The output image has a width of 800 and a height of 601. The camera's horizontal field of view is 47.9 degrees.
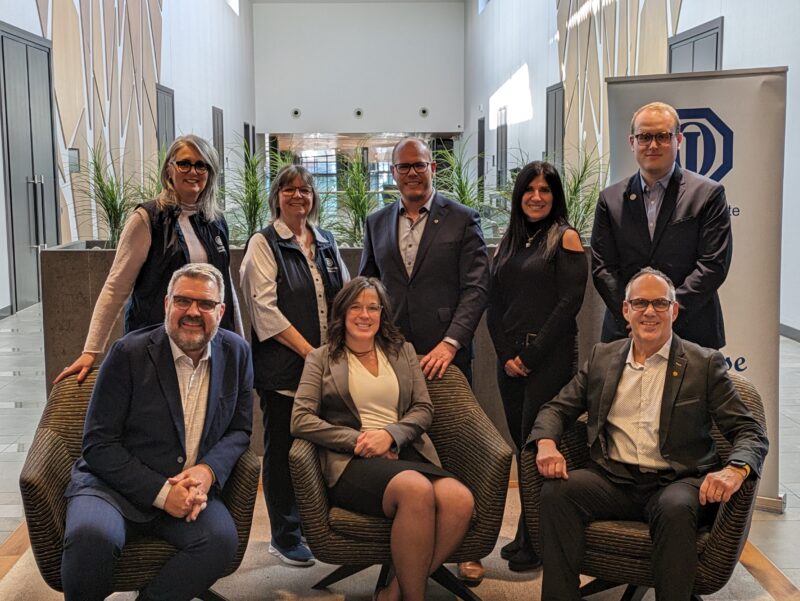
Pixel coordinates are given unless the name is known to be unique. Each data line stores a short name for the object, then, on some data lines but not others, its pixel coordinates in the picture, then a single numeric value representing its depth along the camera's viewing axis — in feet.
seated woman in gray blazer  9.27
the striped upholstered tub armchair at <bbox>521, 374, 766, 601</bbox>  8.64
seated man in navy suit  8.68
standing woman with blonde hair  10.62
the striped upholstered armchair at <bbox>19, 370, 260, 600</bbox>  8.66
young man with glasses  11.09
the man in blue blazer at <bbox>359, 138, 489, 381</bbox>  11.40
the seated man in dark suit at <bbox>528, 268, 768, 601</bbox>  9.05
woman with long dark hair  11.00
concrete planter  14.85
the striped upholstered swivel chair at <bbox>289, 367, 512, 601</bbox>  9.37
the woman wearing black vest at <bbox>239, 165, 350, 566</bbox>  11.22
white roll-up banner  12.67
